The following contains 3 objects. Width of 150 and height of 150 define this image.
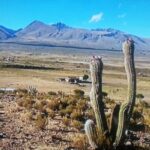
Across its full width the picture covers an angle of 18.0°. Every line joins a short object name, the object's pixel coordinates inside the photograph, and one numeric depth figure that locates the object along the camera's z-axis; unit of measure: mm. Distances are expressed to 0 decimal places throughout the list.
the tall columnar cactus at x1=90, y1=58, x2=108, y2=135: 14180
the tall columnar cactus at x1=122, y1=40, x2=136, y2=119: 13883
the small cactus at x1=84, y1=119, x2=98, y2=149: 13406
